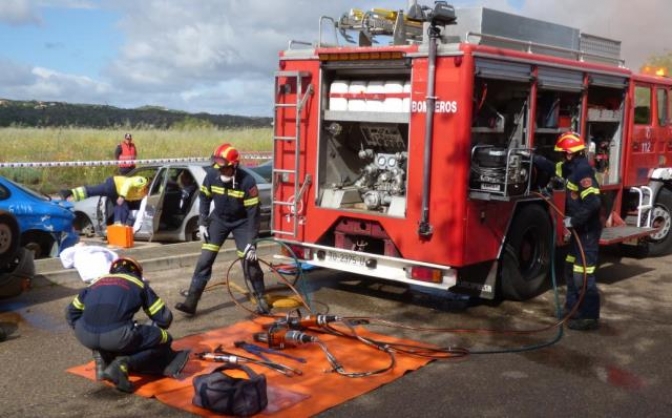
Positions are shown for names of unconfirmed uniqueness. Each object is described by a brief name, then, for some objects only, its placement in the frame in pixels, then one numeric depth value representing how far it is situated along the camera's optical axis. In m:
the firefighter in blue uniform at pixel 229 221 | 7.45
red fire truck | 7.04
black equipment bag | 4.81
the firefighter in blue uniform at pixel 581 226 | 7.04
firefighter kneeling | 5.19
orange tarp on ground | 5.10
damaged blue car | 9.21
